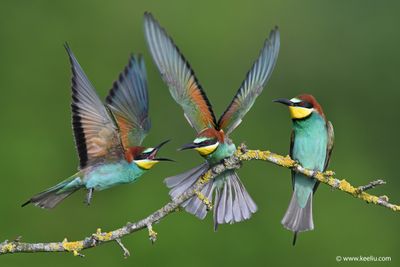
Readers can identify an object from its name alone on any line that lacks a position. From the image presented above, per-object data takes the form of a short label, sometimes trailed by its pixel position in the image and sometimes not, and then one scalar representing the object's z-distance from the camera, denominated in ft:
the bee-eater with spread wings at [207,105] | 25.66
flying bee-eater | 24.47
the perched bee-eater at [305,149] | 27.52
